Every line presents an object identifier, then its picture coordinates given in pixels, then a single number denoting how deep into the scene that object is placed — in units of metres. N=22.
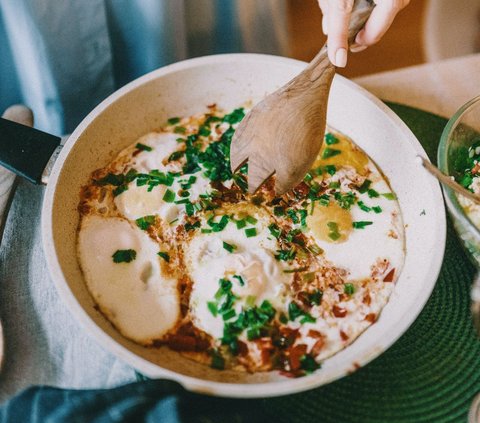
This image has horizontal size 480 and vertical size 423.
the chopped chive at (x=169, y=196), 0.51
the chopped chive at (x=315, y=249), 0.49
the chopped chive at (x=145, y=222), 0.50
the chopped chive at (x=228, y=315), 0.45
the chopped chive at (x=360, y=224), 0.50
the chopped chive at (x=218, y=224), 0.50
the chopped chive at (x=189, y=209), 0.50
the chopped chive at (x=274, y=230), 0.49
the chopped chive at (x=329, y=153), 0.54
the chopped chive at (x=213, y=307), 0.46
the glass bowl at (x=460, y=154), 0.43
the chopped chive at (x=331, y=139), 0.55
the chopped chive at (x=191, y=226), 0.50
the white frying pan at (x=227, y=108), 0.40
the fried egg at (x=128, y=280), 0.45
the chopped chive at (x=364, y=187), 0.52
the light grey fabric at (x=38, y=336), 0.44
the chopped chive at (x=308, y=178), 0.53
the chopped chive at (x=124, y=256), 0.48
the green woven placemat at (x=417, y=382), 0.43
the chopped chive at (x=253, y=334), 0.44
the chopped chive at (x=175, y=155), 0.54
